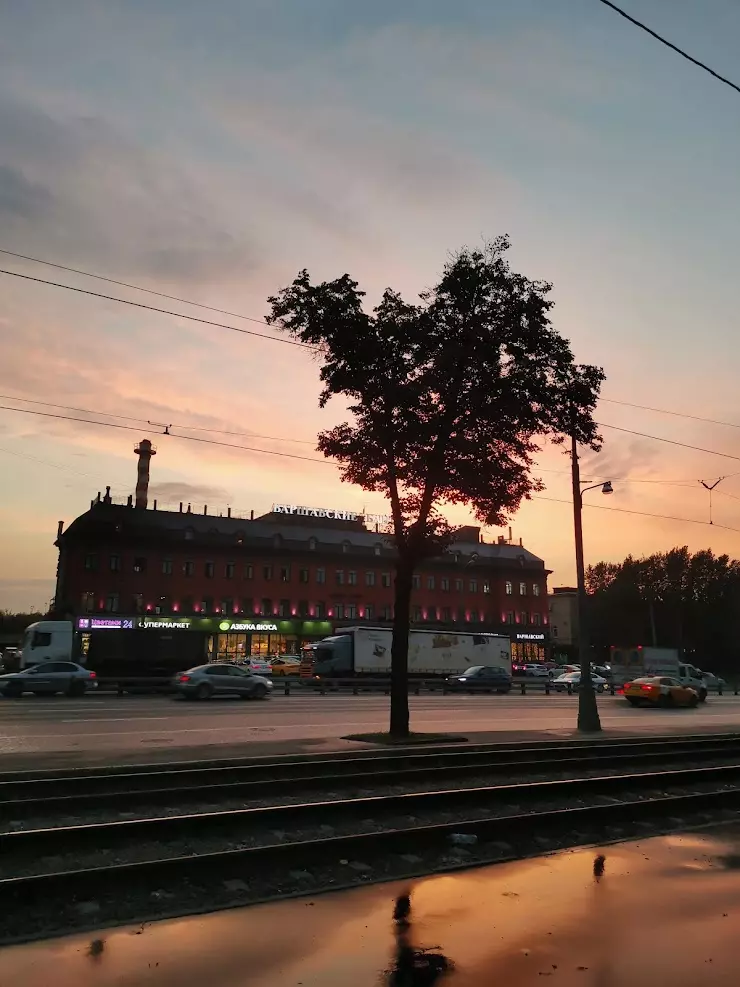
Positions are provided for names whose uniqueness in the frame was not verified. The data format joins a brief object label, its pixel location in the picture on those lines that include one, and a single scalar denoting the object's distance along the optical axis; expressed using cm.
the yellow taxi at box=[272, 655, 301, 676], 5384
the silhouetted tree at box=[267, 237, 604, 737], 1819
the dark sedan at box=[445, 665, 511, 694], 4784
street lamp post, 2236
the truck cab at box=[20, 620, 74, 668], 3950
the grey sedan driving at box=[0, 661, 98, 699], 3181
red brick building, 6944
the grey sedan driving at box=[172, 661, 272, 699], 3300
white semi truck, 4734
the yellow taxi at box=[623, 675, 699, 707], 3694
